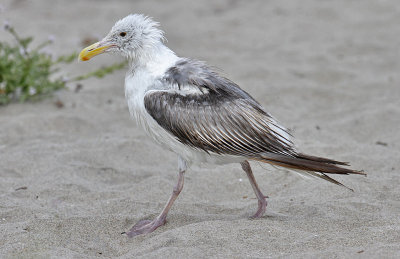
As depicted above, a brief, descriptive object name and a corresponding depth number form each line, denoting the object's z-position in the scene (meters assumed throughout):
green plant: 15.55
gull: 9.80
